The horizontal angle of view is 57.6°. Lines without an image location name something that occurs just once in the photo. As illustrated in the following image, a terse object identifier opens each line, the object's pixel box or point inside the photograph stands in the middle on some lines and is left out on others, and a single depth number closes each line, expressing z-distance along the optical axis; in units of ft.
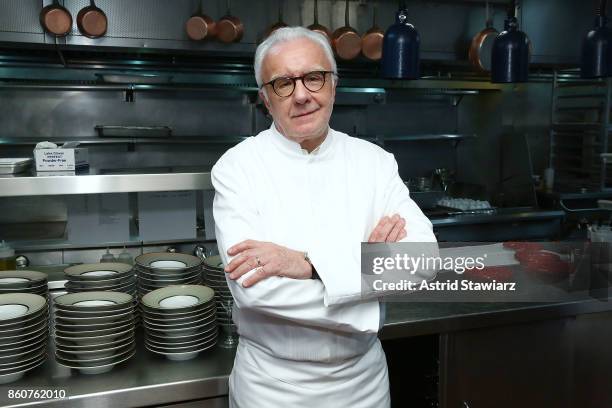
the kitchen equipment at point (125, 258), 7.97
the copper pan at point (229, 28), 11.38
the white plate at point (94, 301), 5.17
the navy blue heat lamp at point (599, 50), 8.31
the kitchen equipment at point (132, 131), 13.60
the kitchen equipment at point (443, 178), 16.92
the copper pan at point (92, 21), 10.31
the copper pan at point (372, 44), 11.63
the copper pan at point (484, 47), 10.82
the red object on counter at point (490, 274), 7.44
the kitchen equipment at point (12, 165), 5.83
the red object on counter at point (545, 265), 7.38
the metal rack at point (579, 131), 15.35
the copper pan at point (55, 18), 10.18
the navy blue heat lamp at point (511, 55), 7.80
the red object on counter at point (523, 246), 8.15
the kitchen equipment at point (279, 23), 11.16
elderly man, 4.64
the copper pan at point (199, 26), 11.21
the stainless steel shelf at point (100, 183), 5.66
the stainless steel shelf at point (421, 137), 15.46
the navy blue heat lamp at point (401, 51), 7.36
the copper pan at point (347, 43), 11.51
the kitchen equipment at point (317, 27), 11.19
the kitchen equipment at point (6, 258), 7.47
